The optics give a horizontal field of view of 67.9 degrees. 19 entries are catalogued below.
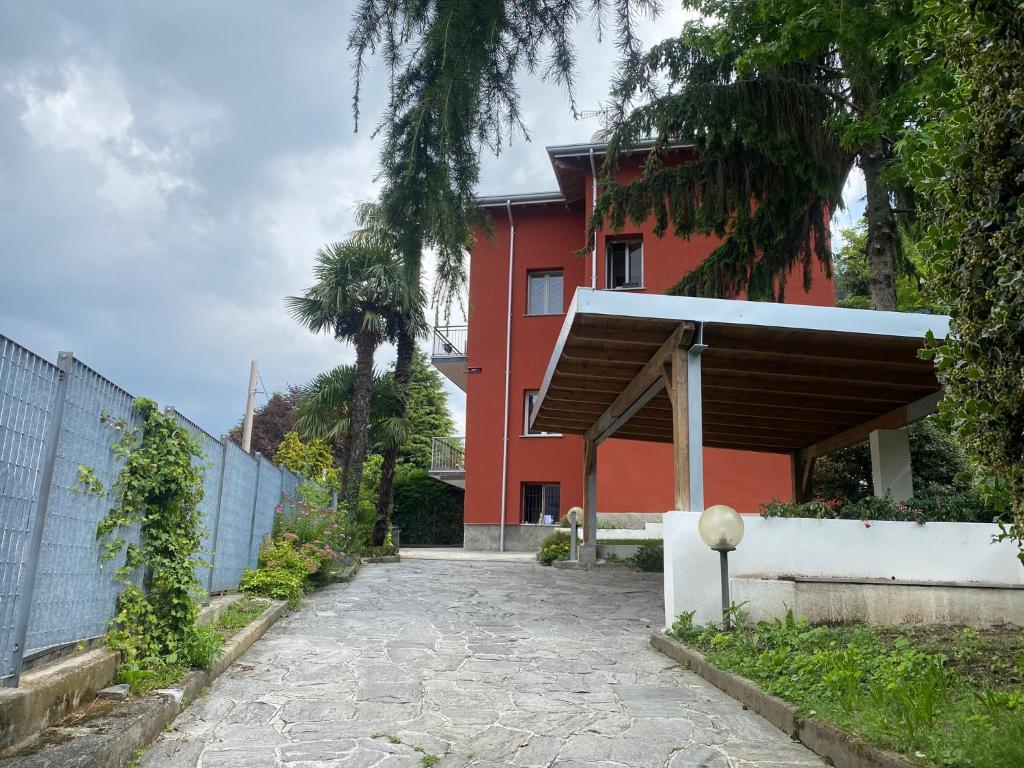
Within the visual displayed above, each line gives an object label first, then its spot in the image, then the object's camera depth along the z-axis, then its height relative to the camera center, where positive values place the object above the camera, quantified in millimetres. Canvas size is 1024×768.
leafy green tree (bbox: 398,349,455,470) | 36531 +5672
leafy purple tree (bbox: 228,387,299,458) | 37906 +4958
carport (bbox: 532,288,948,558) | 7570 +2026
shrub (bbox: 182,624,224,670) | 5082 -853
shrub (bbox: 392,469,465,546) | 29391 +547
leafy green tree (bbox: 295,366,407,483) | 19609 +3066
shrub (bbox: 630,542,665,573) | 13632 -417
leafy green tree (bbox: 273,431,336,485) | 22442 +2097
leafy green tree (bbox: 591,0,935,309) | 10031 +6093
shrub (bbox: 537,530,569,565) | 15484 -334
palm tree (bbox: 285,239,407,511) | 18781 +5589
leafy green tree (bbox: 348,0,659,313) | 3795 +2251
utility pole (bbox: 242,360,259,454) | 25656 +4194
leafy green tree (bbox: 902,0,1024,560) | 2561 +1118
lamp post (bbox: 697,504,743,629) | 6609 +28
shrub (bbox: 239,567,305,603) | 9000 -727
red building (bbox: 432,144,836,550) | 19094 +4898
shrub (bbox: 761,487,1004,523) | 7504 +326
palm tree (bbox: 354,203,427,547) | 18312 +3828
